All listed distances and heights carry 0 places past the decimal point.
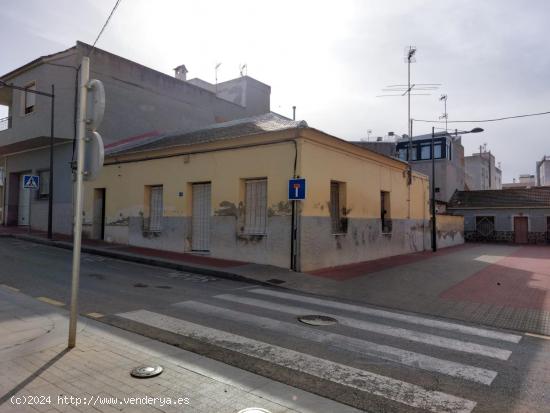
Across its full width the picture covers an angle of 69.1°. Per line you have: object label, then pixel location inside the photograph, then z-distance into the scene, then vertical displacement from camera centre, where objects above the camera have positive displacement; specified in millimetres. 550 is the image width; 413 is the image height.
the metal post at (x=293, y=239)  11758 -549
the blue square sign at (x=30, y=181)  17594 +1588
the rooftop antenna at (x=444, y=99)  35181 +10273
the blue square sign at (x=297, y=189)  11430 +904
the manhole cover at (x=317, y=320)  6462 -1656
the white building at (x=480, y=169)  55938 +7952
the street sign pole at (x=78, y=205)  4598 +141
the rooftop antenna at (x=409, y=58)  22953 +9544
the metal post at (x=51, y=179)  17672 +1708
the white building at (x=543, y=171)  55656 +7624
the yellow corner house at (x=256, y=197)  12125 +842
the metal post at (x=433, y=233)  21516 -581
